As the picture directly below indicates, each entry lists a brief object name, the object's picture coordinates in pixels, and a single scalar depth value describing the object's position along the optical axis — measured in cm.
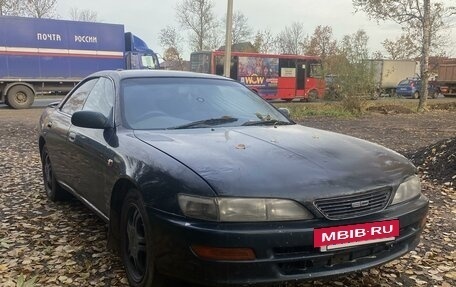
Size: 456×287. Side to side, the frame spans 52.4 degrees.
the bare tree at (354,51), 1688
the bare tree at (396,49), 4802
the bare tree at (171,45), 4881
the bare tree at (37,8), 3653
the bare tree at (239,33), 4866
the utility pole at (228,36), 1271
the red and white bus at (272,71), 2661
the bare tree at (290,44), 5641
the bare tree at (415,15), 2058
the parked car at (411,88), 3466
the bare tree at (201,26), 4653
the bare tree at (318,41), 5070
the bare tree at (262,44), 4886
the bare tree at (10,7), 3400
